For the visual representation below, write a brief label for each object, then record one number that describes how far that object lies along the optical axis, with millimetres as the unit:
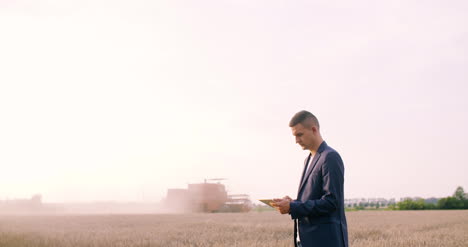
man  3557
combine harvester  50312
